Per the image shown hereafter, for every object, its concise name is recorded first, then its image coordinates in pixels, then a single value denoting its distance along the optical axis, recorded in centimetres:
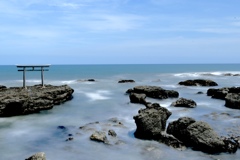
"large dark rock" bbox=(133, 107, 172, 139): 1396
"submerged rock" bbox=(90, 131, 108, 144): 1384
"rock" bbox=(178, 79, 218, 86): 4283
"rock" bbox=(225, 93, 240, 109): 2221
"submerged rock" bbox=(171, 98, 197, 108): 2288
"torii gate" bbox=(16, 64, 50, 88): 2490
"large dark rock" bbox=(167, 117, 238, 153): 1220
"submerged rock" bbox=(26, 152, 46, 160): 1044
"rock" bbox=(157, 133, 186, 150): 1276
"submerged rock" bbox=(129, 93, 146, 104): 2492
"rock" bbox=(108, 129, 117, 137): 1474
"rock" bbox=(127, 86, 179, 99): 2800
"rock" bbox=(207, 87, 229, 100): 2766
